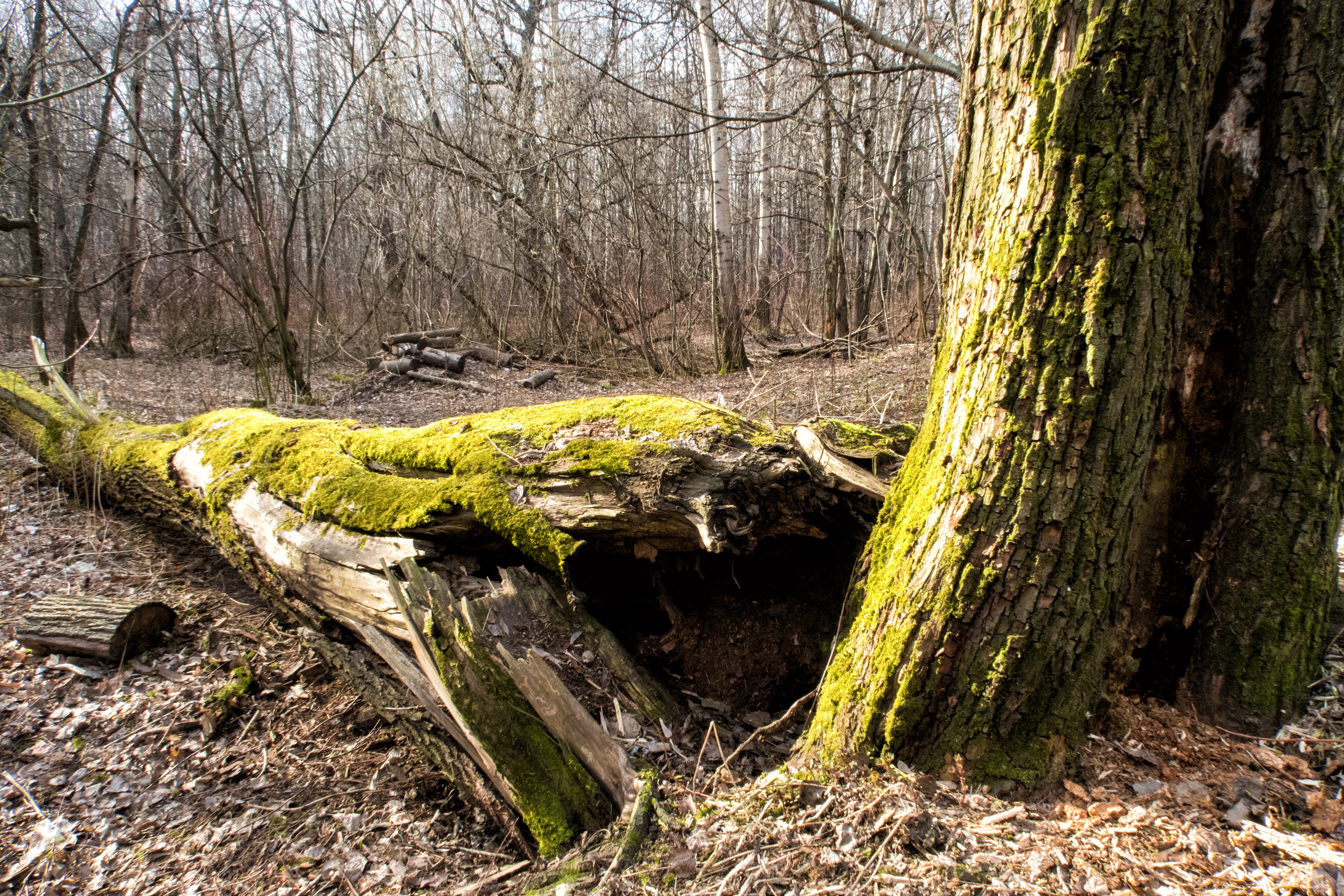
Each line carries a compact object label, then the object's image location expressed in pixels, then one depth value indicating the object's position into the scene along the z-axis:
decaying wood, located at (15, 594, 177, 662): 3.29
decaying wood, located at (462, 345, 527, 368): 12.06
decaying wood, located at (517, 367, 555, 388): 10.70
